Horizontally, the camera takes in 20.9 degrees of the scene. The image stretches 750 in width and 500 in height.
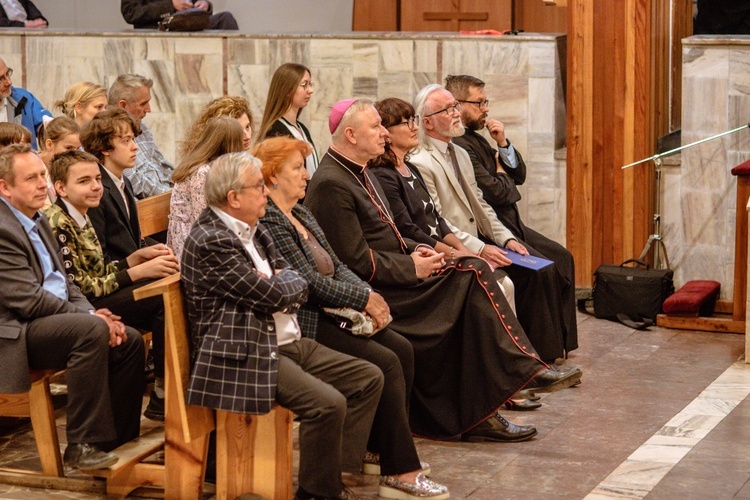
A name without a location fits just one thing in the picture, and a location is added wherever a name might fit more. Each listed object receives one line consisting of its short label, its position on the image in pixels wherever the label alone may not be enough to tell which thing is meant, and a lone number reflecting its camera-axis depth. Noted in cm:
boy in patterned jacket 757
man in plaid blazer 645
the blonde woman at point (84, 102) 1034
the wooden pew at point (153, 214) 805
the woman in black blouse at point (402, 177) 868
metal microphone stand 1161
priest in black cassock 790
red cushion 1105
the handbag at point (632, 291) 1130
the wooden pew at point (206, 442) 667
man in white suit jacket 948
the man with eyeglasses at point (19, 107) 1102
